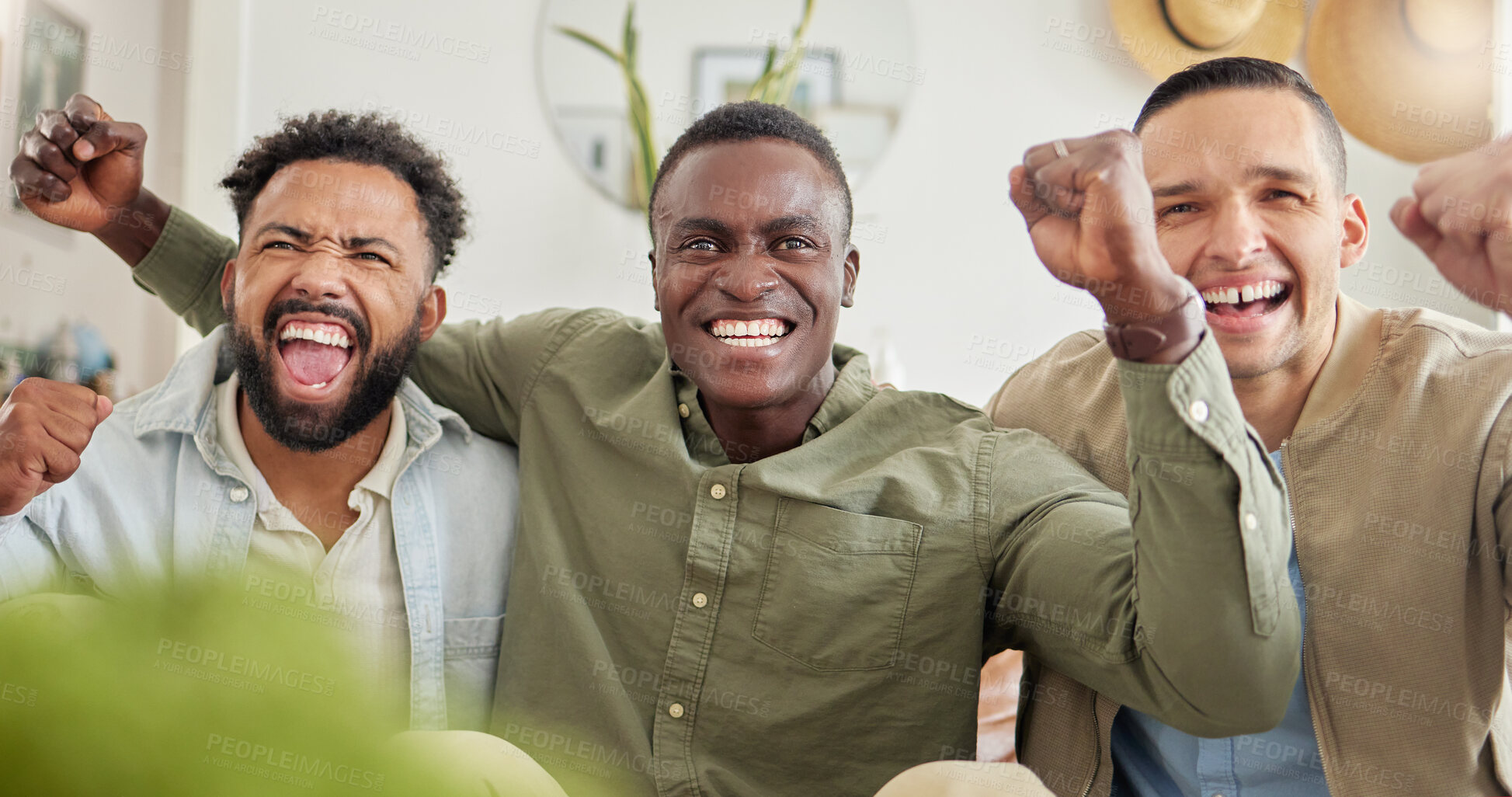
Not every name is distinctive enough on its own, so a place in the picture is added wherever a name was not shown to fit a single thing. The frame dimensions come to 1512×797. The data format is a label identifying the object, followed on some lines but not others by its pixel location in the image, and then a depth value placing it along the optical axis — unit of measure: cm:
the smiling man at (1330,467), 108
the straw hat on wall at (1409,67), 275
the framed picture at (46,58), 241
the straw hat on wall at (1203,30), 278
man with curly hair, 125
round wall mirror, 291
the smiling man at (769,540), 117
